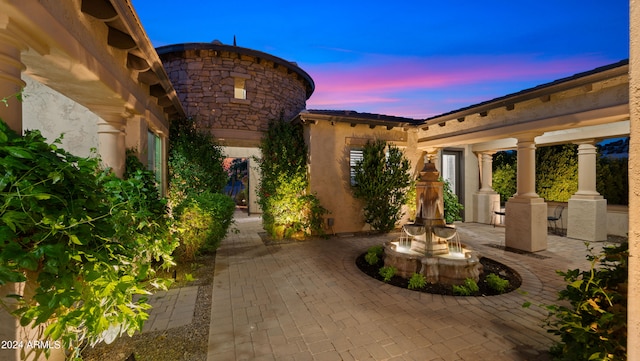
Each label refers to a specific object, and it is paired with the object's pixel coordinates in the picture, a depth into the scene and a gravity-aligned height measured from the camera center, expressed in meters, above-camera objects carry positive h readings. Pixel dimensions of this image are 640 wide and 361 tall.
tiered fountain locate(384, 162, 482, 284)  4.77 -1.53
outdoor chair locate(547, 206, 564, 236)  9.47 -1.40
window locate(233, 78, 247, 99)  9.88 +3.61
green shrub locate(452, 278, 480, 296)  4.32 -1.87
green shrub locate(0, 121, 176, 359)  1.33 -0.36
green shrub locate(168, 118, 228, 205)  7.81 +0.58
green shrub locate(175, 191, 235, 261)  5.46 -0.95
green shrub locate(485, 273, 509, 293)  4.43 -1.84
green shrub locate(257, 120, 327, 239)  8.23 -0.38
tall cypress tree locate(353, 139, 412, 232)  8.81 -0.13
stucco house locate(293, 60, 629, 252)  5.56 +1.28
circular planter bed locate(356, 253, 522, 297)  4.46 -1.95
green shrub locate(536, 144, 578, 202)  10.10 +0.32
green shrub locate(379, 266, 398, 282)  4.91 -1.84
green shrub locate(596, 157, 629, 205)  9.25 -0.04
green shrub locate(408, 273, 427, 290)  4.57 -1.86
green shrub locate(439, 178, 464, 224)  10.26 -1.08
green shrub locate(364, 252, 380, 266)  5.77 -1.82
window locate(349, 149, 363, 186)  9.22 +0.71
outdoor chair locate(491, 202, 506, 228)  10.46 -1.39
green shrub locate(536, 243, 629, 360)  1.74 -0.97
